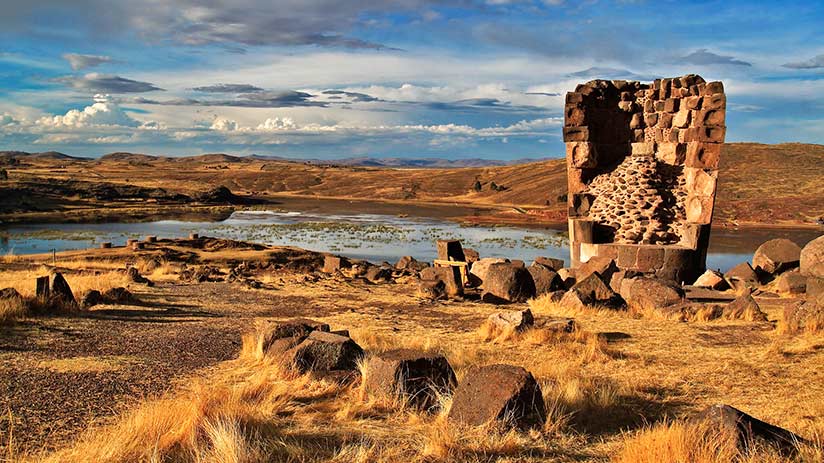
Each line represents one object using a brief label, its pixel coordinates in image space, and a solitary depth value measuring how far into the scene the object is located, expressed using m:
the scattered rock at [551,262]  20.25
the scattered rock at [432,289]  16.62
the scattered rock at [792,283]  15.02
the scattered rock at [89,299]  12.98
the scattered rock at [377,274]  21.48
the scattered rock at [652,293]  13.17
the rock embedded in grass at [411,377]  6.82
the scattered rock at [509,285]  15.80
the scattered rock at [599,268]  16.55
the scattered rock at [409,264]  24.47
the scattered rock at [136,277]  18.23
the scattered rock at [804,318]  10.30
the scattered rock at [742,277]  16.73
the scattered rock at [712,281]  15.99
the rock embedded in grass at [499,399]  5.91
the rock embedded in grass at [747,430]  5.07
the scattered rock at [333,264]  23.30
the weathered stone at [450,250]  21.83
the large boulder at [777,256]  18.05
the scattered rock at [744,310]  12.00
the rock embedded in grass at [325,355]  8.03
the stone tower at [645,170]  17.44
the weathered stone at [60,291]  12.52
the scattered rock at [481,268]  18.92
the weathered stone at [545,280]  16.02
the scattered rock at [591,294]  13.38
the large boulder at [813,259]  15.70
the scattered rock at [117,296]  13.90
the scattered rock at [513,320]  10.66
